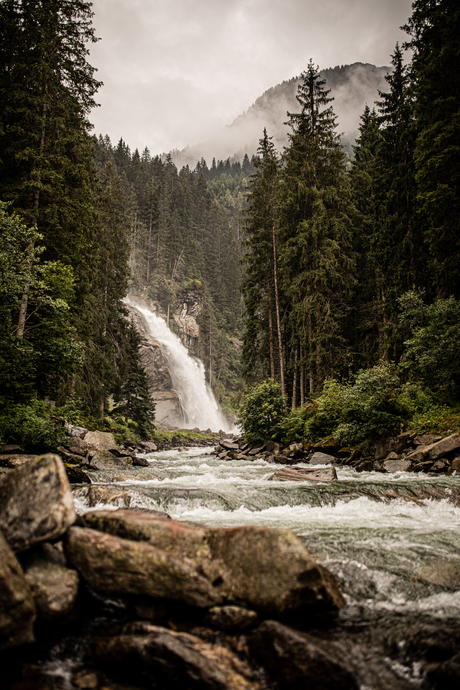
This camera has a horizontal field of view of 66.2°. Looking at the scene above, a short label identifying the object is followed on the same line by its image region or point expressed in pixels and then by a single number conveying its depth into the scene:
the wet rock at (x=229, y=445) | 22.08
